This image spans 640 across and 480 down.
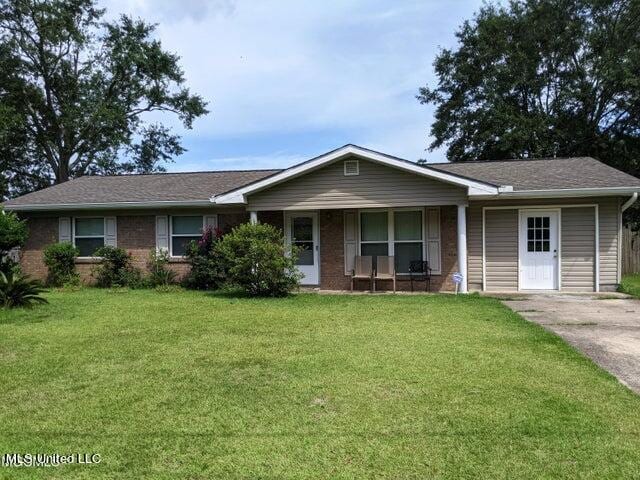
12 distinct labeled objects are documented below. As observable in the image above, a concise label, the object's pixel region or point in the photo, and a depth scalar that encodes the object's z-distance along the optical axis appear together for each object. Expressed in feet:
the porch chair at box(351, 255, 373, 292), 43.14
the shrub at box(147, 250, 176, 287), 47.16
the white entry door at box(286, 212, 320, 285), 45.65
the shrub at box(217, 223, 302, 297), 38.47
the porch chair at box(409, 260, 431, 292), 42.52
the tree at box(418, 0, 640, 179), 76.28
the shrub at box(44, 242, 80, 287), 48.49
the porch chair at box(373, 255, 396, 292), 42.80
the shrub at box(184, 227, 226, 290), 45.14
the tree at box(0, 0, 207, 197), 91.86
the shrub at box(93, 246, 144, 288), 47.60
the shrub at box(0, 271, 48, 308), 31.83
